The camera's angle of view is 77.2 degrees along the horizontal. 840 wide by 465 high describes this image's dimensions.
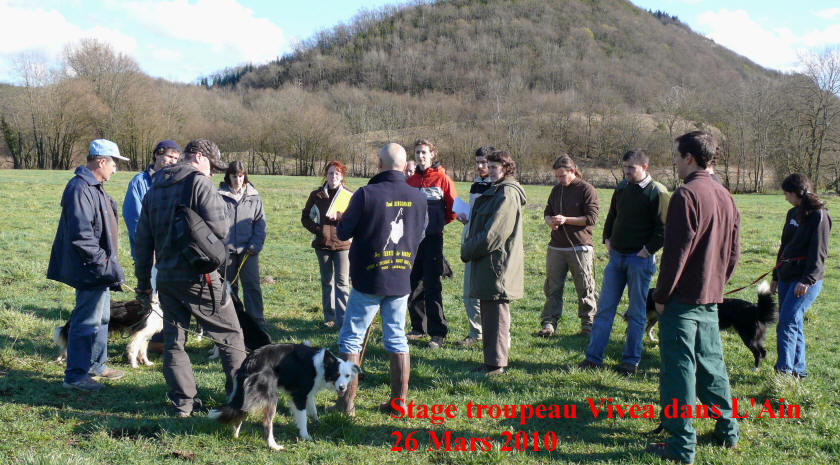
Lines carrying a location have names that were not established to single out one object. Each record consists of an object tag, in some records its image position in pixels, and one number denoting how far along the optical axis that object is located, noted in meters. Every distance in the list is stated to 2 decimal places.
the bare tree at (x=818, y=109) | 43.28
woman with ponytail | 5.47
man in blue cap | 4.95
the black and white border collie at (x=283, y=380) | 4.18
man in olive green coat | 5.52
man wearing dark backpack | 4.35
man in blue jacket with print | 4.52
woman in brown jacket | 7.36
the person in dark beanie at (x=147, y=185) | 6.04
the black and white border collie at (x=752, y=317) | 6.05
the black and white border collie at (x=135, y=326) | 6.01
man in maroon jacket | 3.93
